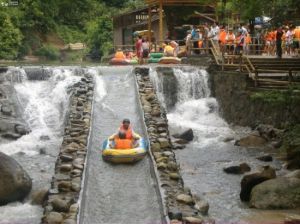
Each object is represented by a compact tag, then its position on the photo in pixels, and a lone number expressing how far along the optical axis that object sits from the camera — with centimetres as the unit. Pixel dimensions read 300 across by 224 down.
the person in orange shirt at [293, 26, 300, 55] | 2598
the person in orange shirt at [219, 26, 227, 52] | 2568
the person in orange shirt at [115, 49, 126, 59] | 2850
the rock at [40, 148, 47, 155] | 1739
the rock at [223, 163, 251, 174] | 1537
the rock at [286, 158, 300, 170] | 1543
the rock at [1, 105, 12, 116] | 2098
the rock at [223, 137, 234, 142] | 1920
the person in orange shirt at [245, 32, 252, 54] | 2607
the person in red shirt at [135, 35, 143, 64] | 2875
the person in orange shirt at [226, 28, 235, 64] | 2603
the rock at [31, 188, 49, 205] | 1248
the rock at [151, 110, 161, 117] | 1761
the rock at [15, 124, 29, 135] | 1980
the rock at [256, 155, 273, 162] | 1658
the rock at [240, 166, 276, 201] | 1302
